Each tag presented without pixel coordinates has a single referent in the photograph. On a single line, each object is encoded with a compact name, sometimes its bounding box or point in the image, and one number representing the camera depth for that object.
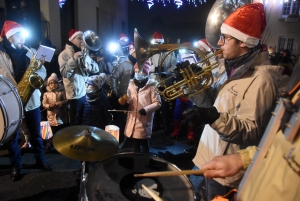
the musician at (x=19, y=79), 3.73
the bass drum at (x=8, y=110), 2.55
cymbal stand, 1.60
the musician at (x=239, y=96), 1.76
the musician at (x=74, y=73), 5.10
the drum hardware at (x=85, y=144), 2.24
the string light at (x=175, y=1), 20.34
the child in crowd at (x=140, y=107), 4.06
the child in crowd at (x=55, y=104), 5.14
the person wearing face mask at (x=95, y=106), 4.21
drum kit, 1.67
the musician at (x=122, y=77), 5.63
